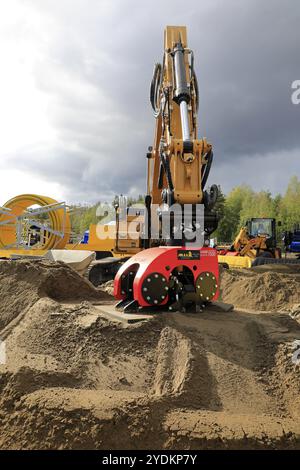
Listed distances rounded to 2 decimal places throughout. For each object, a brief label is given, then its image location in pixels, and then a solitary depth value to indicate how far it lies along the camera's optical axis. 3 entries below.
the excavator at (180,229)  4.89
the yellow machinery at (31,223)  14.11
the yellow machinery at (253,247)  14.00
